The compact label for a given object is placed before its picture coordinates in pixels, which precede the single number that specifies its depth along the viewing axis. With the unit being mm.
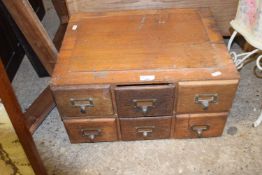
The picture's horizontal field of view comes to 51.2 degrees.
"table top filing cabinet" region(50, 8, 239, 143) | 990
